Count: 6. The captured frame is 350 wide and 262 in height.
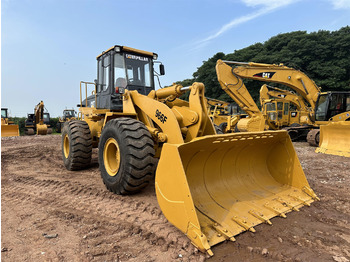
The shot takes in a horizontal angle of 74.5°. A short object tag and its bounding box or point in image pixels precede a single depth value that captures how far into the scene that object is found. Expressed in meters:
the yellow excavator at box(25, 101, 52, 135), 20.16
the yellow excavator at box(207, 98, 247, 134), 14.94
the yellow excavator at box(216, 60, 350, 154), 8.40
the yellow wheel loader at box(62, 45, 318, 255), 2.57
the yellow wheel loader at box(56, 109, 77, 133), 24.29
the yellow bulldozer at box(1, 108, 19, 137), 17.16
